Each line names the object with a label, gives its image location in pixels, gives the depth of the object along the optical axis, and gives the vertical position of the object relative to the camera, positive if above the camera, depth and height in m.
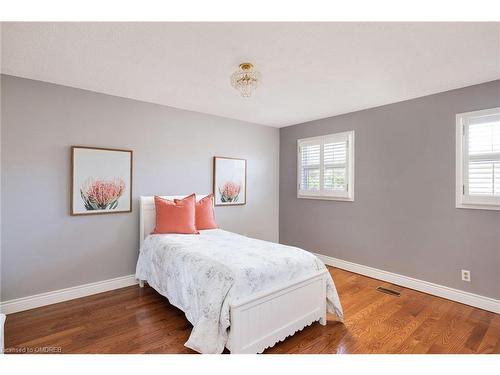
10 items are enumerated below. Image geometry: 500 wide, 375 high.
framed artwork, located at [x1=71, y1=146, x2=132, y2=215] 2.93 +0.07
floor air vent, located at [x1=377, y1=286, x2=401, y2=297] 3.10 -1.21
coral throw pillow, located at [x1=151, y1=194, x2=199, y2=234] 3.13 -0.36
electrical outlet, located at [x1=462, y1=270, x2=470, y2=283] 2.85 -0.92
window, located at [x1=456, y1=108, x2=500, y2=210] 2.67 +0.30
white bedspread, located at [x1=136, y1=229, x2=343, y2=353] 1.86 -0.69
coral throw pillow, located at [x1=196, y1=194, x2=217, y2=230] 3.46 -0.35
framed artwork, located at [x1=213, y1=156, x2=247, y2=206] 4.12 +0.10
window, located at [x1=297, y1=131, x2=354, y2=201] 3.94 +0.34
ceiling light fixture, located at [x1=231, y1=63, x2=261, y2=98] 2.36 +0.97
